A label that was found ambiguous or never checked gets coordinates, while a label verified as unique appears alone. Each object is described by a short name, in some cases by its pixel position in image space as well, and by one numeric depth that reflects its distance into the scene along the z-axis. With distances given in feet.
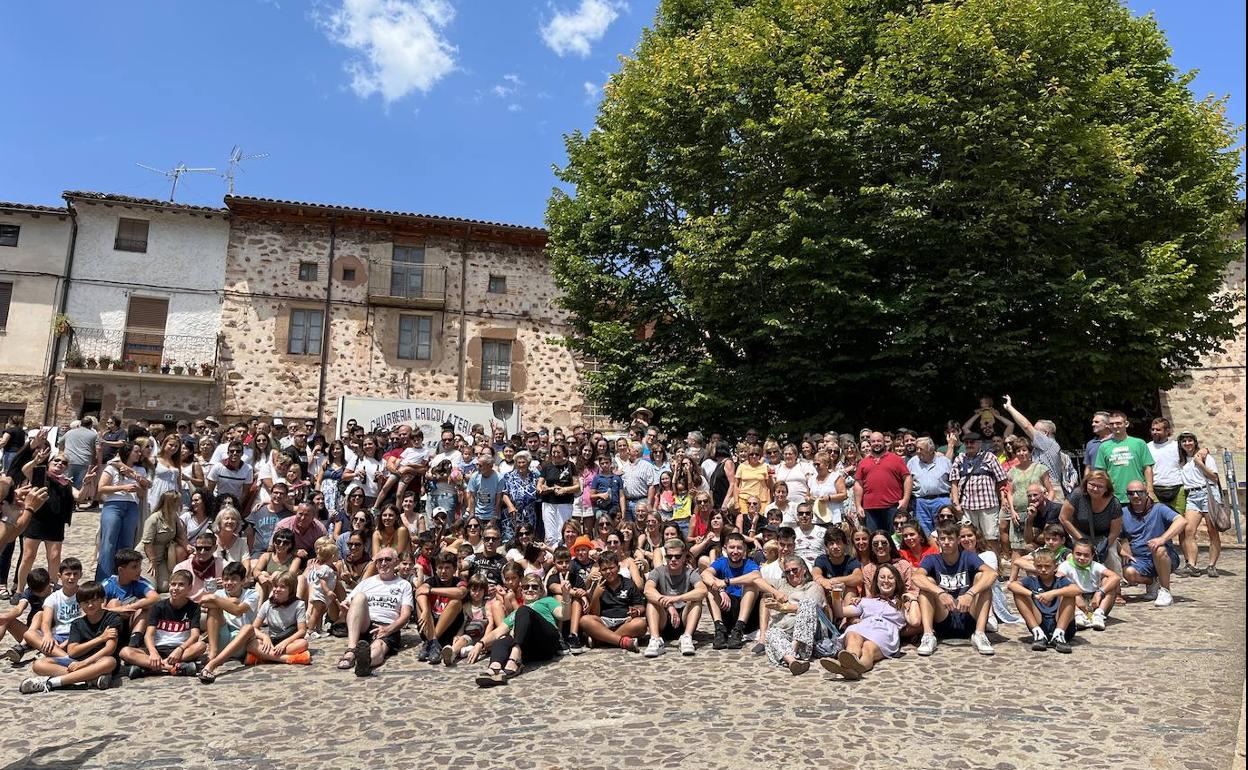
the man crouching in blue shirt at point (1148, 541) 26.25
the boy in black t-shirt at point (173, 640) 20.99
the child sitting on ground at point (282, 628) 22.53
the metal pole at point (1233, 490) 42.01
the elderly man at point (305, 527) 27.71
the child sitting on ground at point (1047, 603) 22.09
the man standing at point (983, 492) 29.96
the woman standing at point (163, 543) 26.76
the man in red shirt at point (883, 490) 30.25
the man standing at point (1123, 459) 28.40
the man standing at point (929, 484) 30.30
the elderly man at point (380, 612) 22.40
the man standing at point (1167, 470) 29.25
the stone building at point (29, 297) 72.18
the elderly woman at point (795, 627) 21.39
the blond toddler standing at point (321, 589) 25.08
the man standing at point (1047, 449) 31.27
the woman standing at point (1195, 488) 29.50
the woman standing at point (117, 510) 26.66
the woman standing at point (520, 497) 33.76
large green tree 40.75
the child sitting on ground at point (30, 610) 21.49
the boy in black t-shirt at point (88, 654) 20.03
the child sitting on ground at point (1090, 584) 24.03
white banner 63.10
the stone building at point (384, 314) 77.25
